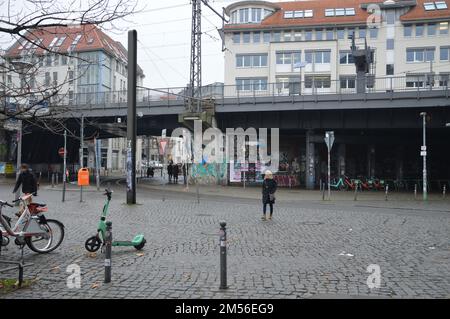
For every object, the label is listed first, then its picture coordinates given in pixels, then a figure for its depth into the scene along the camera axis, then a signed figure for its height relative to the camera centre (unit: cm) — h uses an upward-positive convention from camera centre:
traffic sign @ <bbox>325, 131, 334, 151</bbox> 2515 +120
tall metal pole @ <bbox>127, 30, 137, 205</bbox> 1983 +202
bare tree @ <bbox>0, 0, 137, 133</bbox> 669 +133
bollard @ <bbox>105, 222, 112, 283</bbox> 679 -141
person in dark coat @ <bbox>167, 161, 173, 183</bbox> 4259 -92
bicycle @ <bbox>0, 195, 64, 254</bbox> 847 -129
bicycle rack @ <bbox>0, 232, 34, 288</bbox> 653 -152
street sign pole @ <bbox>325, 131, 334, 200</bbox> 2515 +120
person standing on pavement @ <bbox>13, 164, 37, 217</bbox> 1558 -67
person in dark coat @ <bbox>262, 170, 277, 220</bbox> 1534 -94
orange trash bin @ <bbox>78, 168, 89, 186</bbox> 2161 -77
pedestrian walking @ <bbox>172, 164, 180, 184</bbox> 4288 -93
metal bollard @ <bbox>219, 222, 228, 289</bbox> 655 -137
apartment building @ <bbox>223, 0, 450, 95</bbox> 6247 +1699
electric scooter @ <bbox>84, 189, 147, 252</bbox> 905 -157
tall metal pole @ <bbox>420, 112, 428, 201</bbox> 2705 +70
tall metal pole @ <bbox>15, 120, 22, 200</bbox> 1842 +68
